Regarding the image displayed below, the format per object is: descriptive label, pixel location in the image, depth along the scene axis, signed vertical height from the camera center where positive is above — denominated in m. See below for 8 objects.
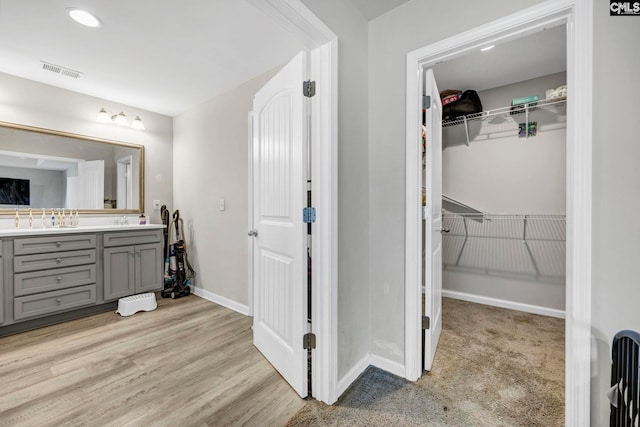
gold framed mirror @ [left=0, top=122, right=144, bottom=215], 2.71 +0.44
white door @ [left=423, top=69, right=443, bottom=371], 1.78 -0.09
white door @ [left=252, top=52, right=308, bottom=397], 1.56 -0.07
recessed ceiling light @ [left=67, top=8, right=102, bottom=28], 1.84 +1.35
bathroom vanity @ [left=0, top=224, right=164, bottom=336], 2.37 -0.59
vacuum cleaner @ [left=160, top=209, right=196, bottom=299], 3.40 -0.67
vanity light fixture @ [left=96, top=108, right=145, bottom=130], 3.12 +1.10
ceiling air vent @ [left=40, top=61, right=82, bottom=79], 2.50 +1.34
